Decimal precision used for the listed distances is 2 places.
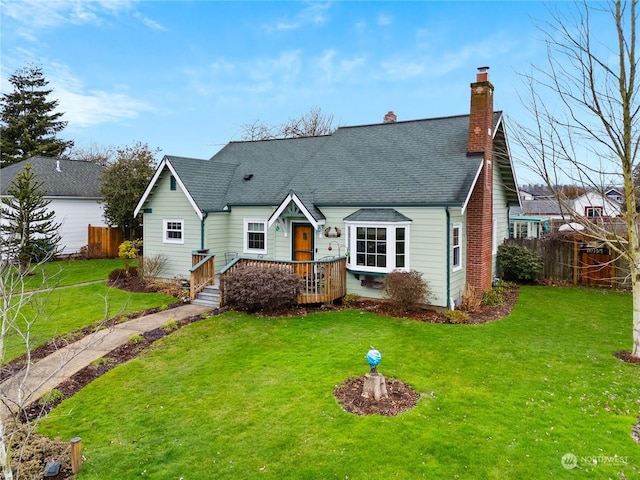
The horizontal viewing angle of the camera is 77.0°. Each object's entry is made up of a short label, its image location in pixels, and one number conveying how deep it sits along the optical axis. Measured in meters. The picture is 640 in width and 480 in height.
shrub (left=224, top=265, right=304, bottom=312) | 12.34
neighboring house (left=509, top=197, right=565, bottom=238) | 30.48
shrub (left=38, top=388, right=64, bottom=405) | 7.34
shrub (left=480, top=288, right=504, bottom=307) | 14.13
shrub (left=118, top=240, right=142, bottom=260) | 18.55
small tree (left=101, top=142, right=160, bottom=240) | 23.06
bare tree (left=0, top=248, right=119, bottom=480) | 4.09
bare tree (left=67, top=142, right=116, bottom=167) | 51.47
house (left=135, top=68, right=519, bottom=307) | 13.13
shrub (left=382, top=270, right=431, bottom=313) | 12.30
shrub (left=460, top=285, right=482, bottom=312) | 13.36
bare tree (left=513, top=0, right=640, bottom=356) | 8.31
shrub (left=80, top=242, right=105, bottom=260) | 25.47
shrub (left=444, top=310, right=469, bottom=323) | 11.99
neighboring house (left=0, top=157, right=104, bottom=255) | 25.72
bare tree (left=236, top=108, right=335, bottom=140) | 40.06
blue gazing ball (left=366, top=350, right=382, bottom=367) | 7.01
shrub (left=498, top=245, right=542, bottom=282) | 17.66
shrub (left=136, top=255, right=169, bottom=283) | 17.23
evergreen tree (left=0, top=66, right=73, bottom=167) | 40.97
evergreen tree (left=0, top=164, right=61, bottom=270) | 17.91
